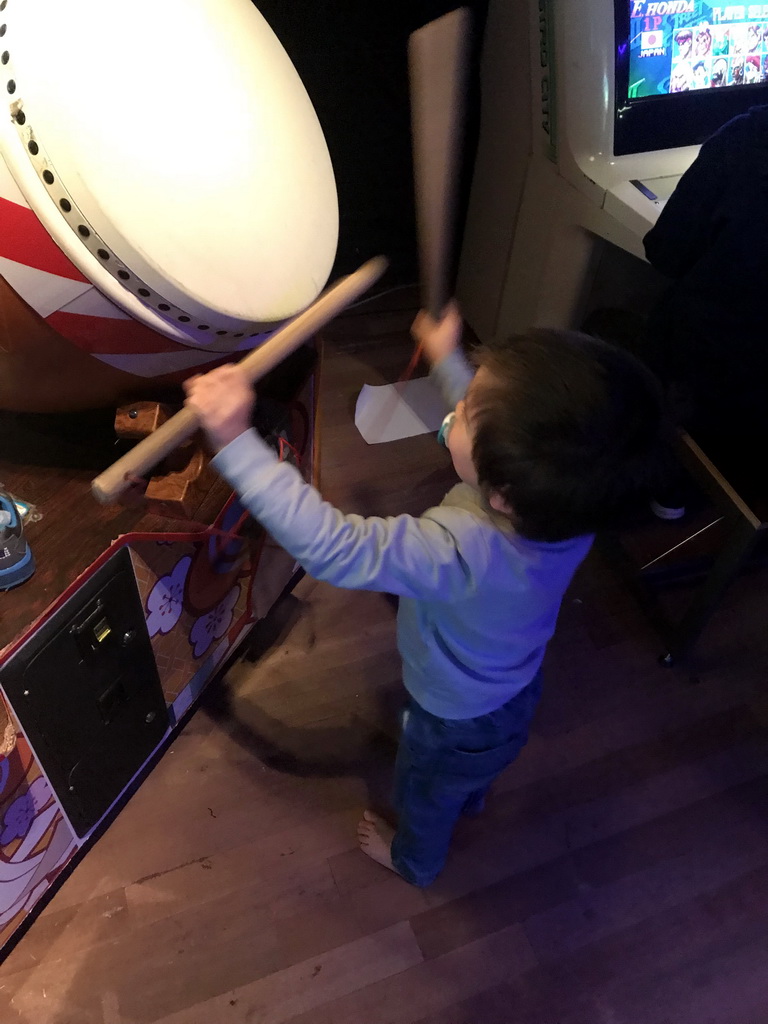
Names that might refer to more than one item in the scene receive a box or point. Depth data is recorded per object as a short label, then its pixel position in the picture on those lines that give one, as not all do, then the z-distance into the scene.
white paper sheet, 1.71
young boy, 0.58
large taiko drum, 0.58
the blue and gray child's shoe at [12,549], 0.73
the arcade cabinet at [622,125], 1.17
